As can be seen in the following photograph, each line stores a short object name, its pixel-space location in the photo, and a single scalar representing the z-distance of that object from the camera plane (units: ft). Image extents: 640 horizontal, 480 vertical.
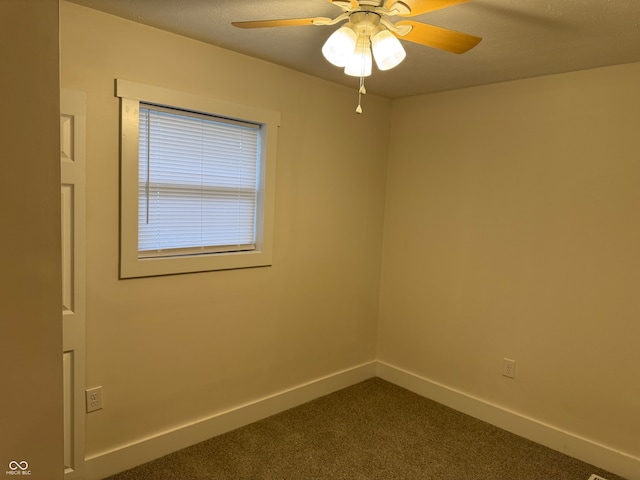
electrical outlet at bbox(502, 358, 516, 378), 9.77
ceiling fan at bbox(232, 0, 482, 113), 5.21
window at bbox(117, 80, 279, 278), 7.45
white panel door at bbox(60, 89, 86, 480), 6.63
